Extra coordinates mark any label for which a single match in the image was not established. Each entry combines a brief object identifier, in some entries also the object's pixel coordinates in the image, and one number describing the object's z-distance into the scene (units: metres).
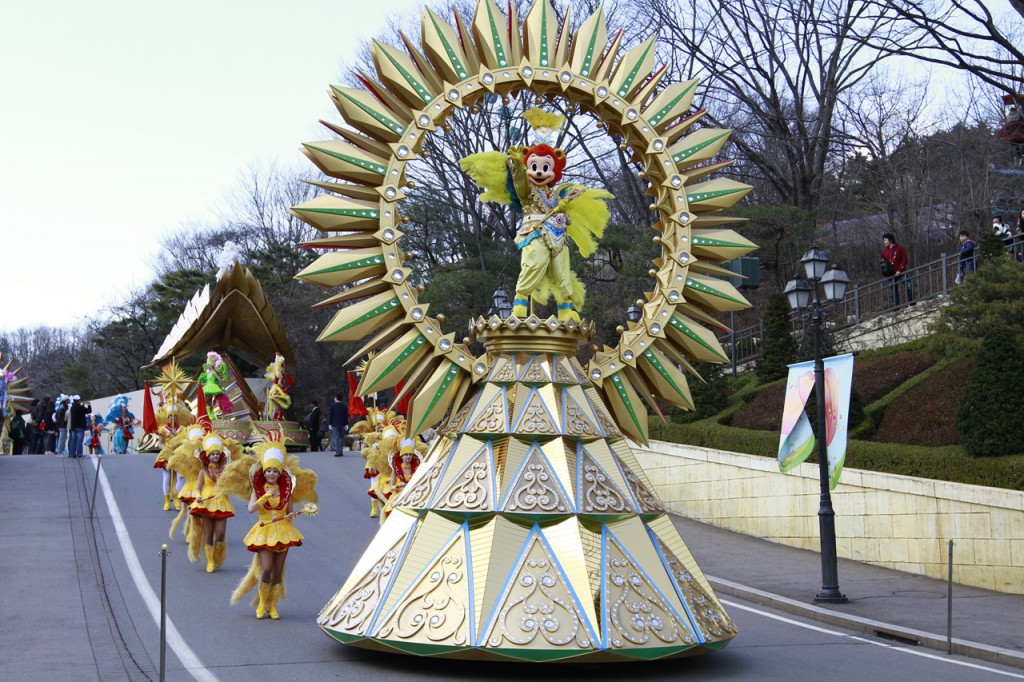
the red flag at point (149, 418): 23.35
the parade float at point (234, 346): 32.72
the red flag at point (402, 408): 20.51
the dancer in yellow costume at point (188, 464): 16.84
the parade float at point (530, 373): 8.68
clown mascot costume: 10.04
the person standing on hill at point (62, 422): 35.44
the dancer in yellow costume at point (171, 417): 19.36
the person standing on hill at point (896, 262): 26.64
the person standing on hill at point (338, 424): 30.88
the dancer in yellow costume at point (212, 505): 15.70
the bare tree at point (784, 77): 34.19
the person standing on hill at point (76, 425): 30.77
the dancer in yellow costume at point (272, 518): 12.28
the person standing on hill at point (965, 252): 23.62
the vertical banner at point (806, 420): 14.21
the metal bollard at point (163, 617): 8.12
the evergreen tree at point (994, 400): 15.28
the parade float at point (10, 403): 32.25
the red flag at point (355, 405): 20.61
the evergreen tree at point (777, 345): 24.66
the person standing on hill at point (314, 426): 35.16
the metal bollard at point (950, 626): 11.09
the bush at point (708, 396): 23.33
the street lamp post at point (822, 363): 14.16
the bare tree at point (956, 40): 27.21
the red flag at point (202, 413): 18.21
